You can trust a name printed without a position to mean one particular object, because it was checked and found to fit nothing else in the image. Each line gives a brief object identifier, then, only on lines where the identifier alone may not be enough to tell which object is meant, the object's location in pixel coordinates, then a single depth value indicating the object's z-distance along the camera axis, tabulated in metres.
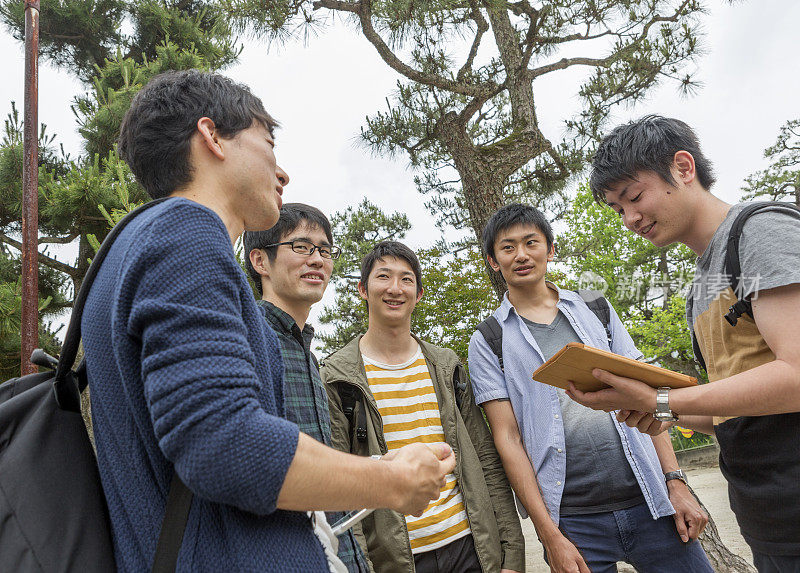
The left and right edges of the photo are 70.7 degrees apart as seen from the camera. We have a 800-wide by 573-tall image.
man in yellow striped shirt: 2.19
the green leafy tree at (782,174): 15.78
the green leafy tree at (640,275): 16.56
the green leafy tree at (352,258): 13.25
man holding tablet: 1.40
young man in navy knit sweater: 0.83
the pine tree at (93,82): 7.83
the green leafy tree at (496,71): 4.80
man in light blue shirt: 2.19
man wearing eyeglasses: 1.89
